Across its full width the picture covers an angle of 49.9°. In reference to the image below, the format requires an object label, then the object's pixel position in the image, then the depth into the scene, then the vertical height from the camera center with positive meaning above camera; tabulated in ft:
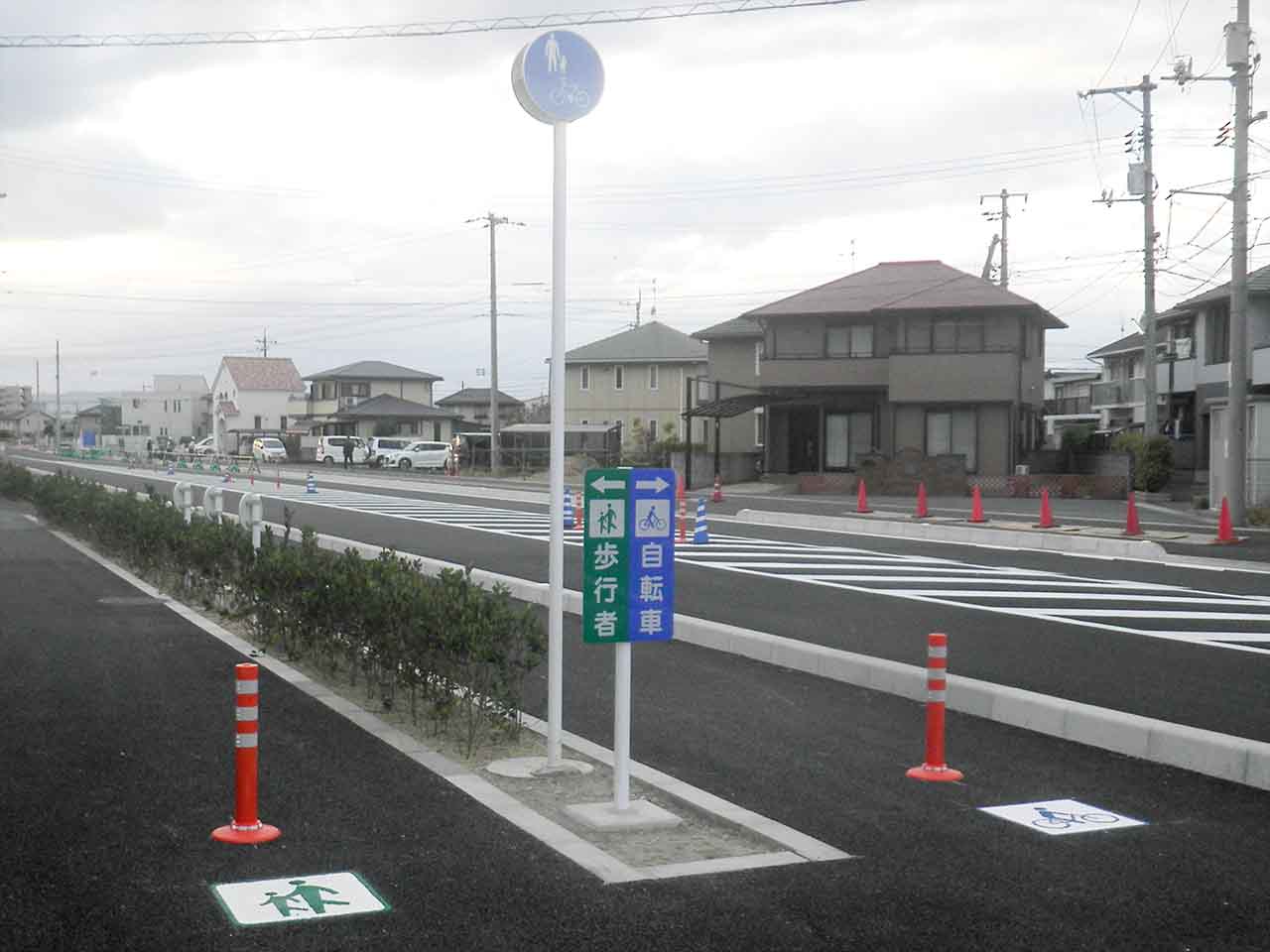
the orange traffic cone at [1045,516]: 84.66 -4.11
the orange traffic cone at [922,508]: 93.79 -4.04
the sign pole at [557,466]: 23.76 -0.34
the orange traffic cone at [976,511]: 89.86 -4.04
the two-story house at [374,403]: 272.51 +9.11
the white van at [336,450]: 231.67 -0.84
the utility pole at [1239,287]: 83.46 +10.32
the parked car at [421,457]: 214.90 -1.75
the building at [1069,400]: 236.02 +10.03
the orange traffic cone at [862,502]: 102.58 -3.98
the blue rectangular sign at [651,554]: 21.33 -1.69
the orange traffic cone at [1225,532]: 75.77 -4.50
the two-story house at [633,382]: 206.48 +10.03
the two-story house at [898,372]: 139.64 +8.12
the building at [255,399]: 334.85 +11.43
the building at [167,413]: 409.69 +9.72
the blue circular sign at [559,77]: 23.56 +6.43
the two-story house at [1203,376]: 93.91 +8.56
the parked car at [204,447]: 260.42 -0.62
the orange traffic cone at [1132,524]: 78.59 -4.21
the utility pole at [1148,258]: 127.24 +18.42
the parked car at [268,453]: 241.76 -1.48
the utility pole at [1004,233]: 195.11 +31.29
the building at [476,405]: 319.88 +9.78
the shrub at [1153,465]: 125.49 -1.30
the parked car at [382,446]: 222.28 -0.09
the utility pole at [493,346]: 192.24 +14.59
